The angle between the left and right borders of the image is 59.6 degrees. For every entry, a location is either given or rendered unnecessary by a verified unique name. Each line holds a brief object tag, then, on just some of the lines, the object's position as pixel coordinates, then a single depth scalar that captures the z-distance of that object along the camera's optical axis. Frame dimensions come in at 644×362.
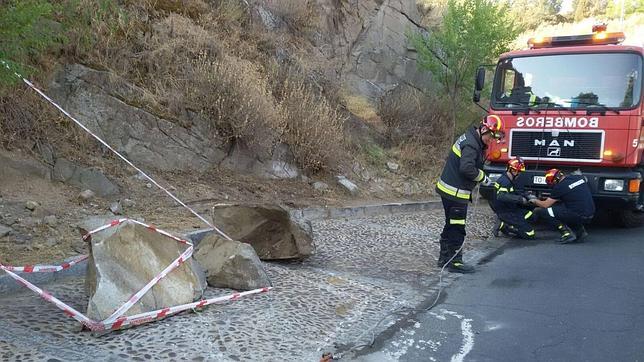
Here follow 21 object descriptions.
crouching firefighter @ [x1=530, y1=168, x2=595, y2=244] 8.26
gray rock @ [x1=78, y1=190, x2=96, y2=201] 6.76
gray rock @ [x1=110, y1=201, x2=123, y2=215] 6.78
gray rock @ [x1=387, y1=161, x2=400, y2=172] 12.29
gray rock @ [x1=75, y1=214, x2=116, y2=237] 4.29
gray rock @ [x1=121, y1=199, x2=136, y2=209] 7.06
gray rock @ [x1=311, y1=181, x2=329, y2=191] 10.05
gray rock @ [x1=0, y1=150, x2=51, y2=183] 6.48
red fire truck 8.45
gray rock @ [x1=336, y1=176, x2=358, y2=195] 10.50
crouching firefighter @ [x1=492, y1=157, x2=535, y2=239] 8.55
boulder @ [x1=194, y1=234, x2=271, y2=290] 4.95
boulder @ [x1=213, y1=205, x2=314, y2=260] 6.09
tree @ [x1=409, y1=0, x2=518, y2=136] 14.19
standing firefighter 6.38
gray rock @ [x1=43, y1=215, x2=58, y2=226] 5.87
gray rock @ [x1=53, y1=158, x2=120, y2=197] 7.01
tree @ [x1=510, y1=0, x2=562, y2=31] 32.83
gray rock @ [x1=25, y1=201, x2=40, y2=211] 6.00
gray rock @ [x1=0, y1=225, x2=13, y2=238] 5.36
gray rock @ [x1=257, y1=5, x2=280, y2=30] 12.78
